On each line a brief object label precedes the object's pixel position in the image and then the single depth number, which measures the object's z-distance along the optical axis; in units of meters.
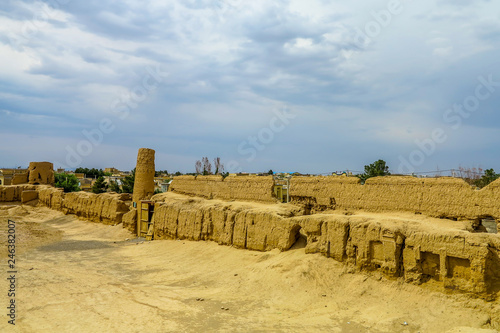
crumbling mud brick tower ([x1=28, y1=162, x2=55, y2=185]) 34.31
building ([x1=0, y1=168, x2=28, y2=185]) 42.75
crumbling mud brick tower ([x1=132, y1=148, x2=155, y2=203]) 21.94
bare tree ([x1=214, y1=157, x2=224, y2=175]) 52.49
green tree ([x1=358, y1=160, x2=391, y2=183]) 25.41
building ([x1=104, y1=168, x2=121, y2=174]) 93.50
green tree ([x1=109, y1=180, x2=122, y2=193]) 36.53
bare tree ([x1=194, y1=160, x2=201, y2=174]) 56.99
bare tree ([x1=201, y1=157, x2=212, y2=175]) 53.78
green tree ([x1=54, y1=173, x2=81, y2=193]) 38.45
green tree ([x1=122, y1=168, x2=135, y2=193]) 35.47
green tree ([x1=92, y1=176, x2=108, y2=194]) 38.14
